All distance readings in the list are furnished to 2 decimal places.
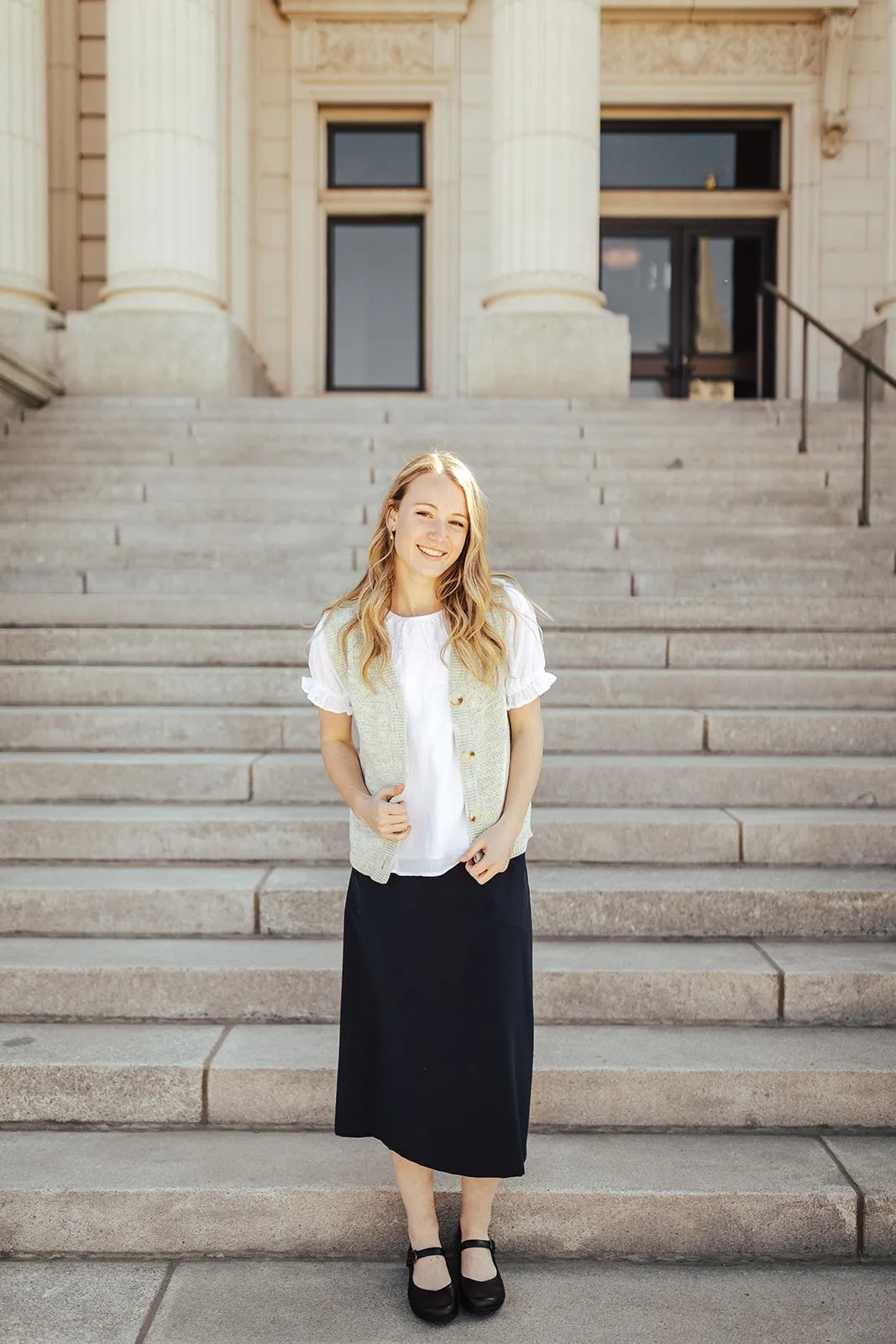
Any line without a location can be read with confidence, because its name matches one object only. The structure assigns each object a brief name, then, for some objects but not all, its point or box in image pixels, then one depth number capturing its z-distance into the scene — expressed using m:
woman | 2.43
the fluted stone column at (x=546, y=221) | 10.38
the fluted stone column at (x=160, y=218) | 10.16
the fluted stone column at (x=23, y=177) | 10.27
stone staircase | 2.83
